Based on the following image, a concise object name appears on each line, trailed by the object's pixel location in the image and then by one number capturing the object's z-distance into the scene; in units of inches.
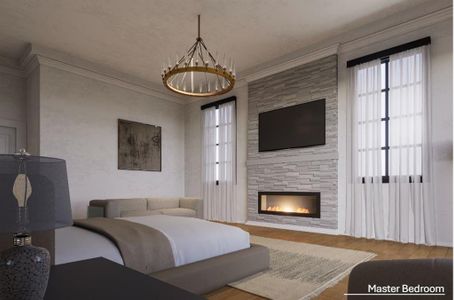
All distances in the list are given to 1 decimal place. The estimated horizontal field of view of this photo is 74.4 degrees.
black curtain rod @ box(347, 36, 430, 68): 161.2
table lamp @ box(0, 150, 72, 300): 32.2
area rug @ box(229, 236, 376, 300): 90.2
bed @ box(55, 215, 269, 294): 77.1
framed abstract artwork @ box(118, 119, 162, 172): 251.1
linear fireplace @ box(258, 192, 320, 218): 202.2
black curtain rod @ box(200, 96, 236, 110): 260.1
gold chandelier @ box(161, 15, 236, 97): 141.2
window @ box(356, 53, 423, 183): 161.2
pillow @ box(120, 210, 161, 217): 202.2
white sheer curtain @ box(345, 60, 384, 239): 172.2
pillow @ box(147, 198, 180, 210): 222.2
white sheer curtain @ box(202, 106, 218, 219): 269.7
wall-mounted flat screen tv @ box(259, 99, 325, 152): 202.7
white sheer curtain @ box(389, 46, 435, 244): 154.6
